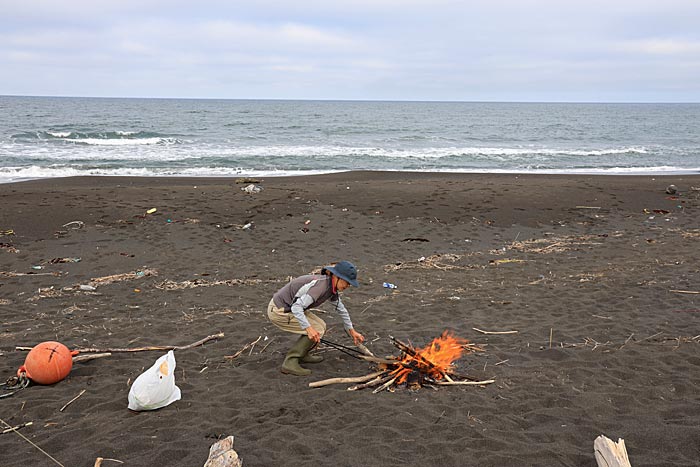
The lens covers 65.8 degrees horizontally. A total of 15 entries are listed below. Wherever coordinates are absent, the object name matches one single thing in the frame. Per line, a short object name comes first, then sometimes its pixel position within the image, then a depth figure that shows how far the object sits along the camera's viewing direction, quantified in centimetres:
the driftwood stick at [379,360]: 520
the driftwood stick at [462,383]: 499
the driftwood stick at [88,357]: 551
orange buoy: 500
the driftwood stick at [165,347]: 561
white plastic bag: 446
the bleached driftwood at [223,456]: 347
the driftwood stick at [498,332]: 643
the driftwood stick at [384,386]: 491
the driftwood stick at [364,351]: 540
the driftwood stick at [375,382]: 496
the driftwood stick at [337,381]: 498
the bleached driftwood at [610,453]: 340
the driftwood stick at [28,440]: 381
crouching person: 495
